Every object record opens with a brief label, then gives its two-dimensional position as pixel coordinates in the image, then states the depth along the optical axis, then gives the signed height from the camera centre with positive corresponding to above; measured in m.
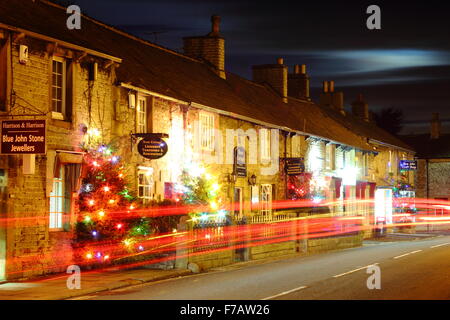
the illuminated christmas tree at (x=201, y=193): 24.47 -0.02
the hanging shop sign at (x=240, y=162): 30.34 +1.25
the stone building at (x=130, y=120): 17.81 +2.46
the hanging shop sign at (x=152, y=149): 22.09 +1.32
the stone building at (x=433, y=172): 68.31 +1.86
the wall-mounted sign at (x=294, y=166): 34.06 +1.21
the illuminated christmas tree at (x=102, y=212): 19.55 -0.51
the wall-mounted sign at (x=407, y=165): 55.38 +2.02
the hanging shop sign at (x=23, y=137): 16.41 +1.28
